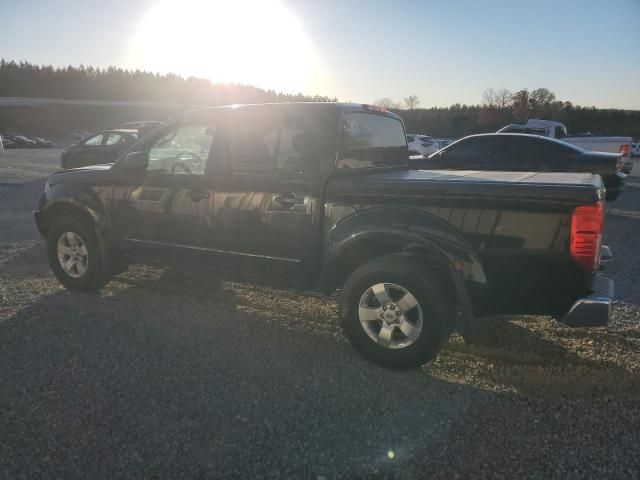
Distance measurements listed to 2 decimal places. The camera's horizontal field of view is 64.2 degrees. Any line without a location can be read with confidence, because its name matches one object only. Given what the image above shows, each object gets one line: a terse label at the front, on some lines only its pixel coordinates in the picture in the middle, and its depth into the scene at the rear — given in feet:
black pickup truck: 10.50
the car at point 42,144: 144.18
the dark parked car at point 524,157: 33.47
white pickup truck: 45.37
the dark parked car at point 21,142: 141.54
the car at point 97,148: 47.83
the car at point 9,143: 137.73
